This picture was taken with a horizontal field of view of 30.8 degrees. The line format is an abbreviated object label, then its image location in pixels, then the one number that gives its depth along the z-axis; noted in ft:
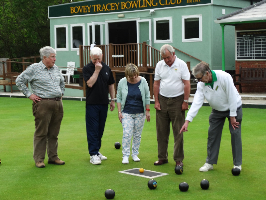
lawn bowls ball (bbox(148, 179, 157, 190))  18.83
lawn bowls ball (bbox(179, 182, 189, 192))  18.49
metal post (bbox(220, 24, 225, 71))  56.44
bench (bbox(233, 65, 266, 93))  58.34
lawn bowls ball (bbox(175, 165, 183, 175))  21.45
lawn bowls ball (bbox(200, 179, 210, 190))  18.75
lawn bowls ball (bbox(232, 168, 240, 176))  20.89
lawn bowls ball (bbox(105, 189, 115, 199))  17.56
